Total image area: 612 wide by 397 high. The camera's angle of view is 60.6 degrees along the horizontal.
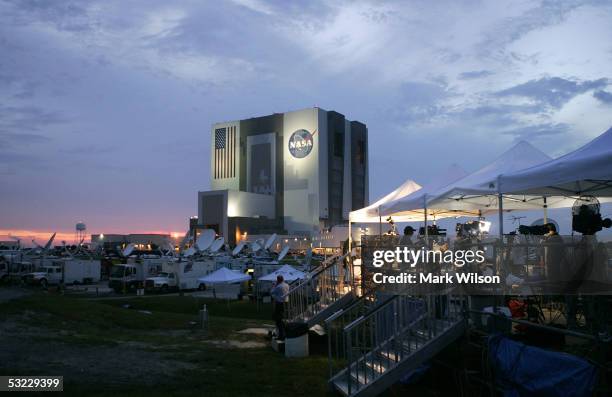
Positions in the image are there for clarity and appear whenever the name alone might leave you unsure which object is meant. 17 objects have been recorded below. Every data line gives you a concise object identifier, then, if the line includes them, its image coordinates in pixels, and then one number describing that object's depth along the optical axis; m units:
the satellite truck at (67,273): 37.31
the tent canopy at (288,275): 26.92
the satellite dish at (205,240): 44.00
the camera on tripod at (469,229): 12.55
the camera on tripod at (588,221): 8.59
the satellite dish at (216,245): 47.28
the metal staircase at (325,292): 14.77
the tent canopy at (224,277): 26.22
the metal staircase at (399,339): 9.06
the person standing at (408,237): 11.91
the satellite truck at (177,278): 35.19
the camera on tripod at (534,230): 12.04
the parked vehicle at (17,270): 38.19
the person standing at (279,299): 15.58
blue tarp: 6.51
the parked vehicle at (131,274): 35.28
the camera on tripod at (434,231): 15.92
